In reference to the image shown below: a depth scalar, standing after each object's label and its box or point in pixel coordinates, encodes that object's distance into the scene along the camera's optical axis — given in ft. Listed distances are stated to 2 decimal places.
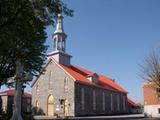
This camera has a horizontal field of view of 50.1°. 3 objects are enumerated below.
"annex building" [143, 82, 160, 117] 105.24
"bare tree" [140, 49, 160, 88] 63.45
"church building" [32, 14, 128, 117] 104.19
